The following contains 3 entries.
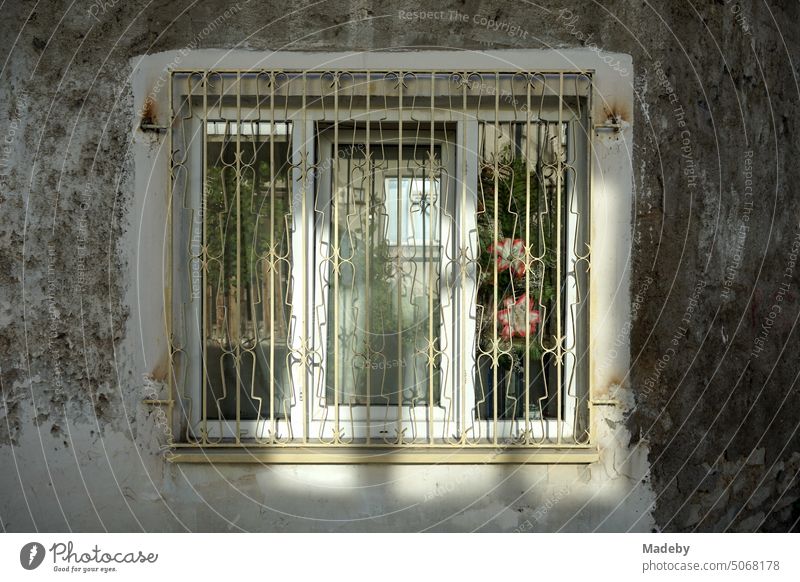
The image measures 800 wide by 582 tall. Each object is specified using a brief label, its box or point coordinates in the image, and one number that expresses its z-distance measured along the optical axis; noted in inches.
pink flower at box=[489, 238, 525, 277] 159.3
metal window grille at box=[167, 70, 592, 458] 157.9
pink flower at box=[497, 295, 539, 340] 158.7
